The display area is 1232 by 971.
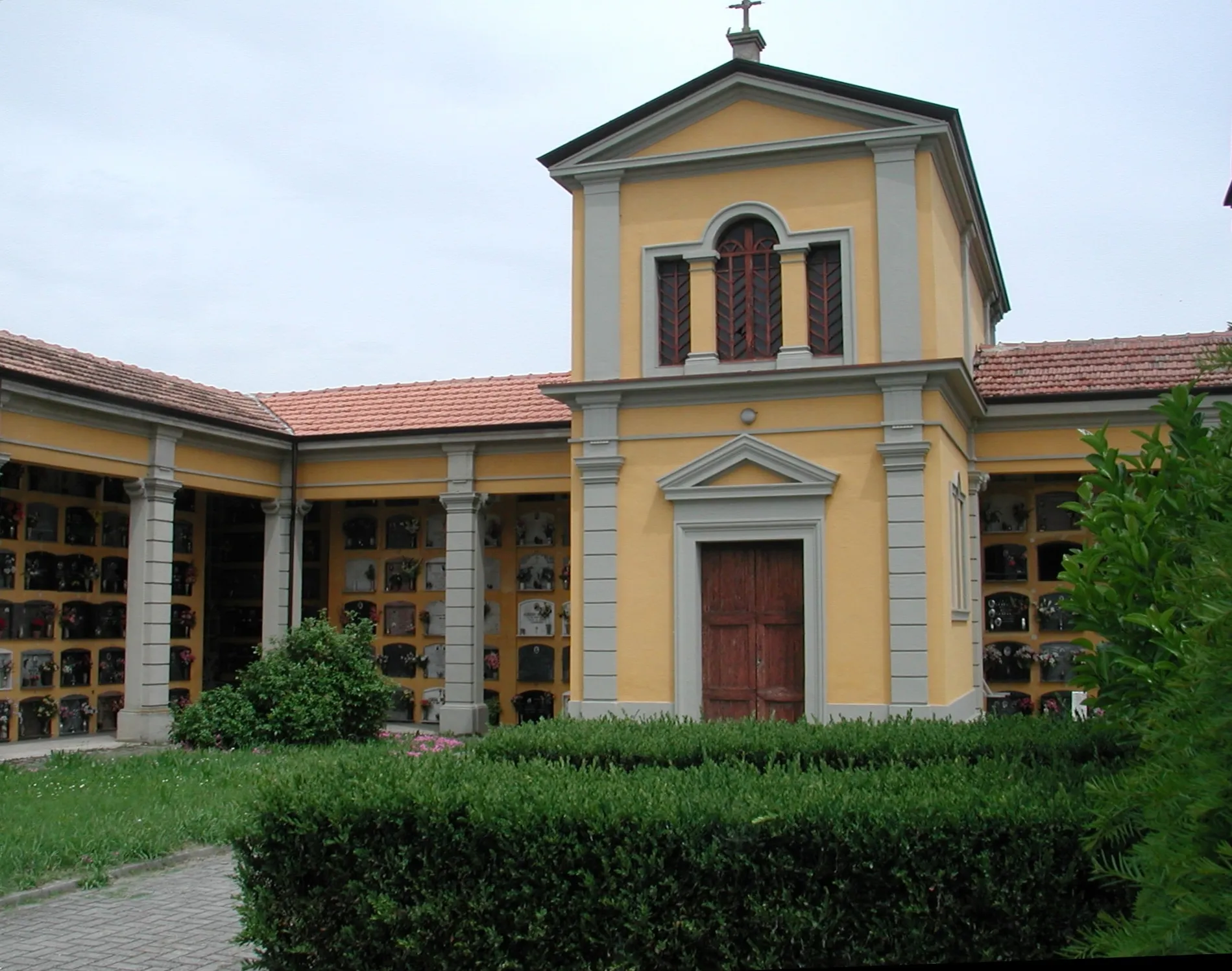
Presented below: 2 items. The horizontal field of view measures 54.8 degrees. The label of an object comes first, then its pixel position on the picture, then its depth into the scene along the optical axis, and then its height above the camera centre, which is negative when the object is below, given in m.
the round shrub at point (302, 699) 14.16 -1.24
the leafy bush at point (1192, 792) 2.70 -0.48
